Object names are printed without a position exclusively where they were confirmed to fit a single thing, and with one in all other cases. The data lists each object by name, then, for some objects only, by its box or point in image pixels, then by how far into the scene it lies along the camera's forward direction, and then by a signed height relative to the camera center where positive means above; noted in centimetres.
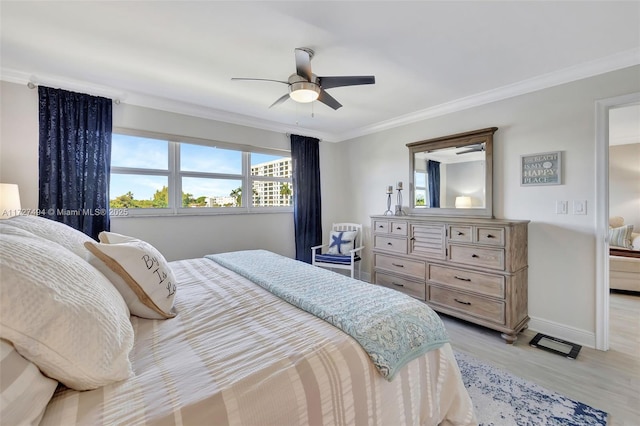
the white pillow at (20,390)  57 -41
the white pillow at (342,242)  400 -51
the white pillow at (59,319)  64 -28
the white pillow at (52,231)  113 -9
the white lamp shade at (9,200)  204 +10
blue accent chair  373 -62
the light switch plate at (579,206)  243 -1
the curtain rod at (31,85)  245 +118
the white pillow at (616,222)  480 -30
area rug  160 -127
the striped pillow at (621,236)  421 -50
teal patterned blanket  109 -49
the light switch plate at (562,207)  253 -1
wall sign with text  257 +37
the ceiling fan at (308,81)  199 +99
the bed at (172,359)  67 -51
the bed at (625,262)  362 -78
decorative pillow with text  118 -30
